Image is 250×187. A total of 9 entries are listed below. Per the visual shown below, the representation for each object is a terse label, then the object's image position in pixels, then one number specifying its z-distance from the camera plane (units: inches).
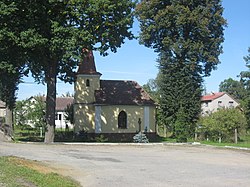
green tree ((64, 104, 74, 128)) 1875.0
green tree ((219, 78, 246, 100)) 5201.8
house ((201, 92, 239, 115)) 3634.4
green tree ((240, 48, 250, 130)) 1823.1
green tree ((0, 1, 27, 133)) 1090.1
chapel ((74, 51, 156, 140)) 1680.6
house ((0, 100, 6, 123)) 3006.9
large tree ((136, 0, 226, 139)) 1685.5
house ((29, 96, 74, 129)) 3048.7
